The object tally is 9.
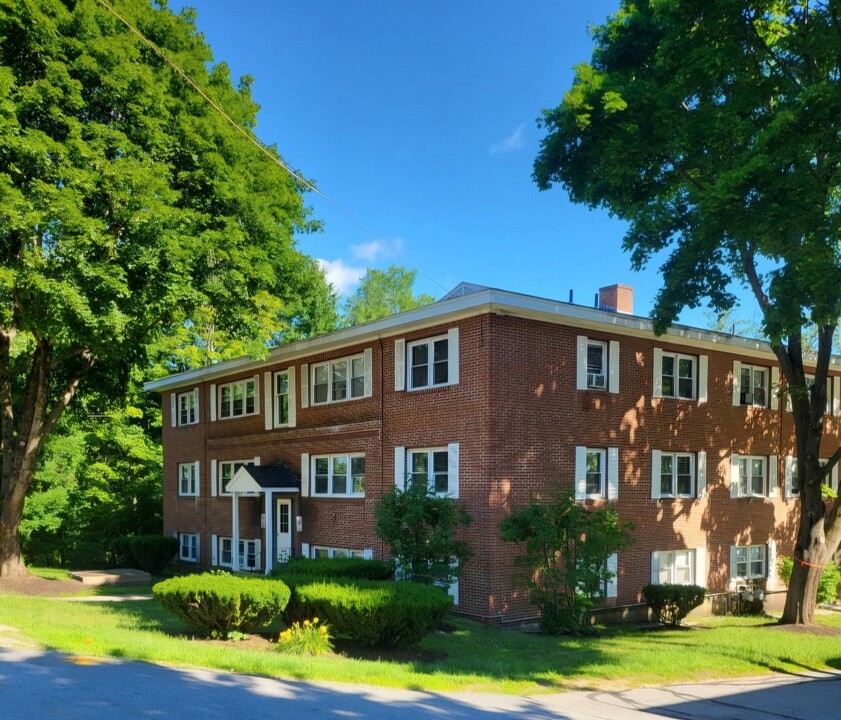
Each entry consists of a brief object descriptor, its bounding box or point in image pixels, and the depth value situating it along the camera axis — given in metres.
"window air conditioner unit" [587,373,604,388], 18.53
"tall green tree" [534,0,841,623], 14.02
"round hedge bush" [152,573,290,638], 11.66
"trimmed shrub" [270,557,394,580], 14.80
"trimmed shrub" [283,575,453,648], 11.90
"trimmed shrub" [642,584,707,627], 18.56
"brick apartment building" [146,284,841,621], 16.75
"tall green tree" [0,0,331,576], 16.42
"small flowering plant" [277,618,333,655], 11.45
